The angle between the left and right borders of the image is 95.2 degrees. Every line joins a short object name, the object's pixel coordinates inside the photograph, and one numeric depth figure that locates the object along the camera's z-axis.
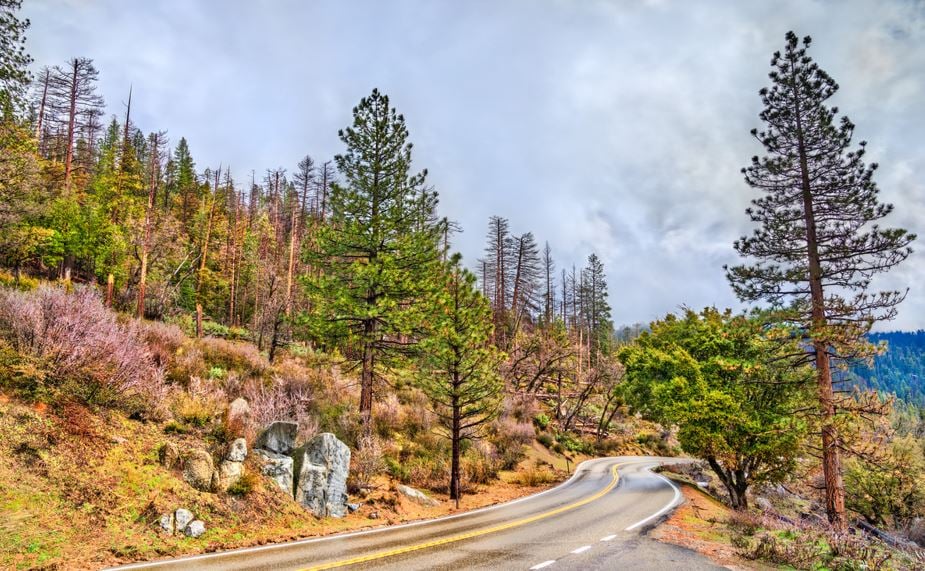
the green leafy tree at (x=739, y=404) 16.53
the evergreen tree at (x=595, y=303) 72.06
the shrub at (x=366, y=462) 14.12
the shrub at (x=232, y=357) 17.55
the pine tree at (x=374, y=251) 16.78
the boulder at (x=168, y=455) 9.98
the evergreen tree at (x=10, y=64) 11.27
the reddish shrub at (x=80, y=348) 10.12
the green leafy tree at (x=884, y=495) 27.34
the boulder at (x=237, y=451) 10.88
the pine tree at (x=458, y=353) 16.00
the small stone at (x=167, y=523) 8.51
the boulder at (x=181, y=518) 8.73
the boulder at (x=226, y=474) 10.20
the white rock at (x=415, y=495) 14.43
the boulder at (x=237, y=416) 11.73
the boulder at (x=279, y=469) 11.46
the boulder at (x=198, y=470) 9.91
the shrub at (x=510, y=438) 23.66
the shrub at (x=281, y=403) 14.70
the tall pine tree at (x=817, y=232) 14.16
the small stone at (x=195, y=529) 8.71
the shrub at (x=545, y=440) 32.22
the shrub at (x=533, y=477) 20.78
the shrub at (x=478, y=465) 18.84
